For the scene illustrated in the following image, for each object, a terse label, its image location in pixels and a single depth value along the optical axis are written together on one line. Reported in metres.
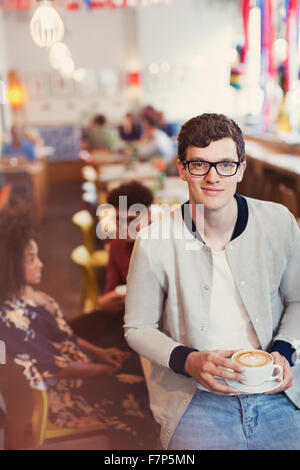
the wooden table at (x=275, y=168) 4.67
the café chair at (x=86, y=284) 2.91
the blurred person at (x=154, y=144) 6.80
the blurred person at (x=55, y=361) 1.82
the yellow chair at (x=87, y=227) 3.49
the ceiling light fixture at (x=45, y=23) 3.55
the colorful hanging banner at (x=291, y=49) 5.16
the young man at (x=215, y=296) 1.41
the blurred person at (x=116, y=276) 2.27
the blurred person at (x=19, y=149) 7.72
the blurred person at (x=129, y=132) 10.11
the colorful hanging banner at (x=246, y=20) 6.75
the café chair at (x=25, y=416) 1.70
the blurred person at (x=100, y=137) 9.60
